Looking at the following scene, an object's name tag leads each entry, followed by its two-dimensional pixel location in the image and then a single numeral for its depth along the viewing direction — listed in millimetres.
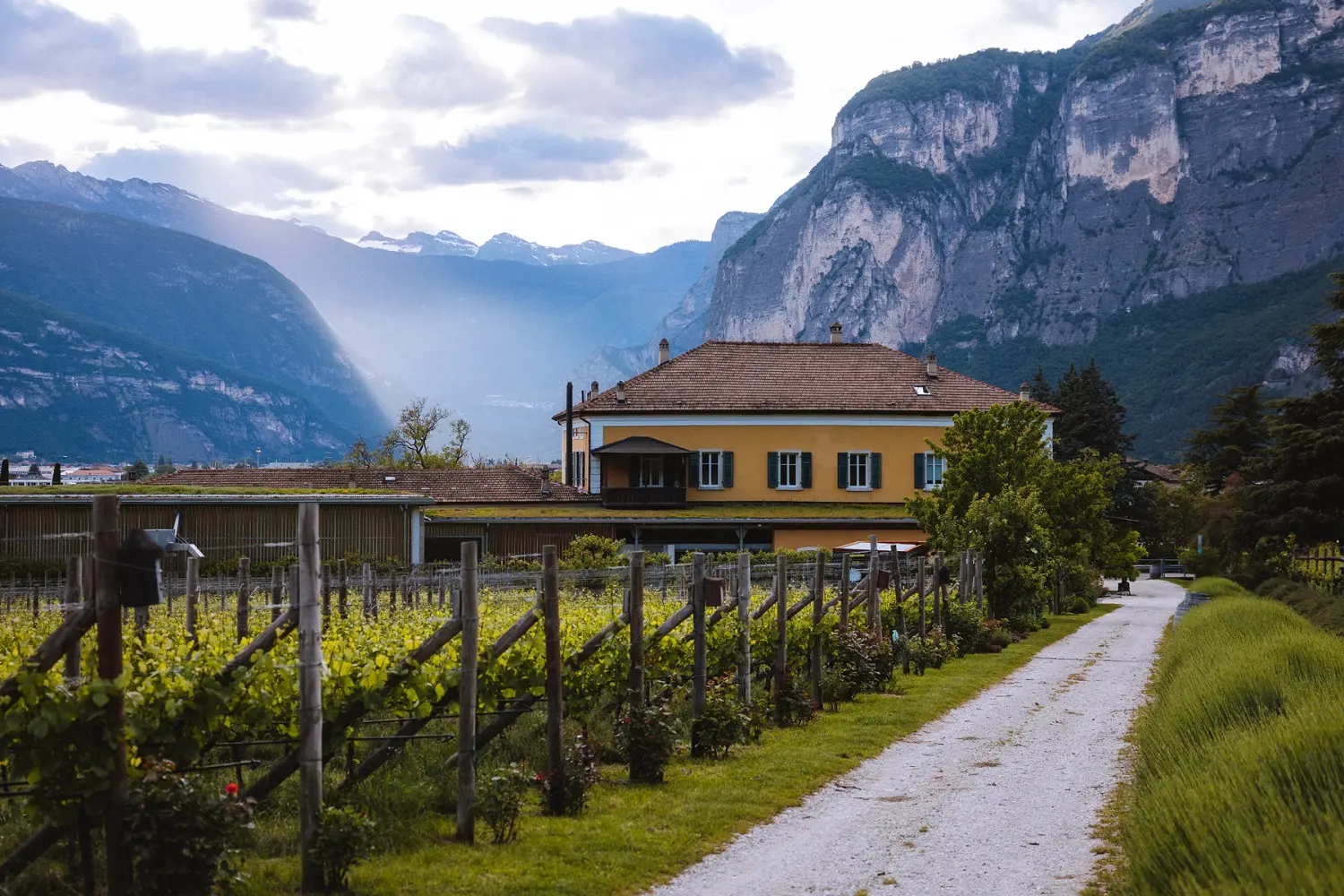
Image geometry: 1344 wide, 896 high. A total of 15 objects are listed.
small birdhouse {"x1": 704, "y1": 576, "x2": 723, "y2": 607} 12828
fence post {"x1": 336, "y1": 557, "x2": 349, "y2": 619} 16344
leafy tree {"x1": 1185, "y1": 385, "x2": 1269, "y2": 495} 61531
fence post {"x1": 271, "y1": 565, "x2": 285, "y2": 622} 14523
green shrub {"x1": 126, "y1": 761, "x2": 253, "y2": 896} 6613
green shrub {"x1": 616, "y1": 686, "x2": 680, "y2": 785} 10766
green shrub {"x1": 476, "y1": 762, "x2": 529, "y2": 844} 8688
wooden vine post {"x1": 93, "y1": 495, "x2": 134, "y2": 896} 6523
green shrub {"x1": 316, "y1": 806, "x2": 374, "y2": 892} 7328
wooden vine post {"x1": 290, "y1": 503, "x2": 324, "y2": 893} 7332
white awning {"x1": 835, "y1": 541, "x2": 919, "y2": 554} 39869
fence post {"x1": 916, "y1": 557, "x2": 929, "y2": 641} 21734
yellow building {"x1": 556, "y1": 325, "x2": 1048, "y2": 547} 48062
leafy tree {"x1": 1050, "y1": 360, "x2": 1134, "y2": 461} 63444
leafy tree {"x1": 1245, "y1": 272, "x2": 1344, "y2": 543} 28922
